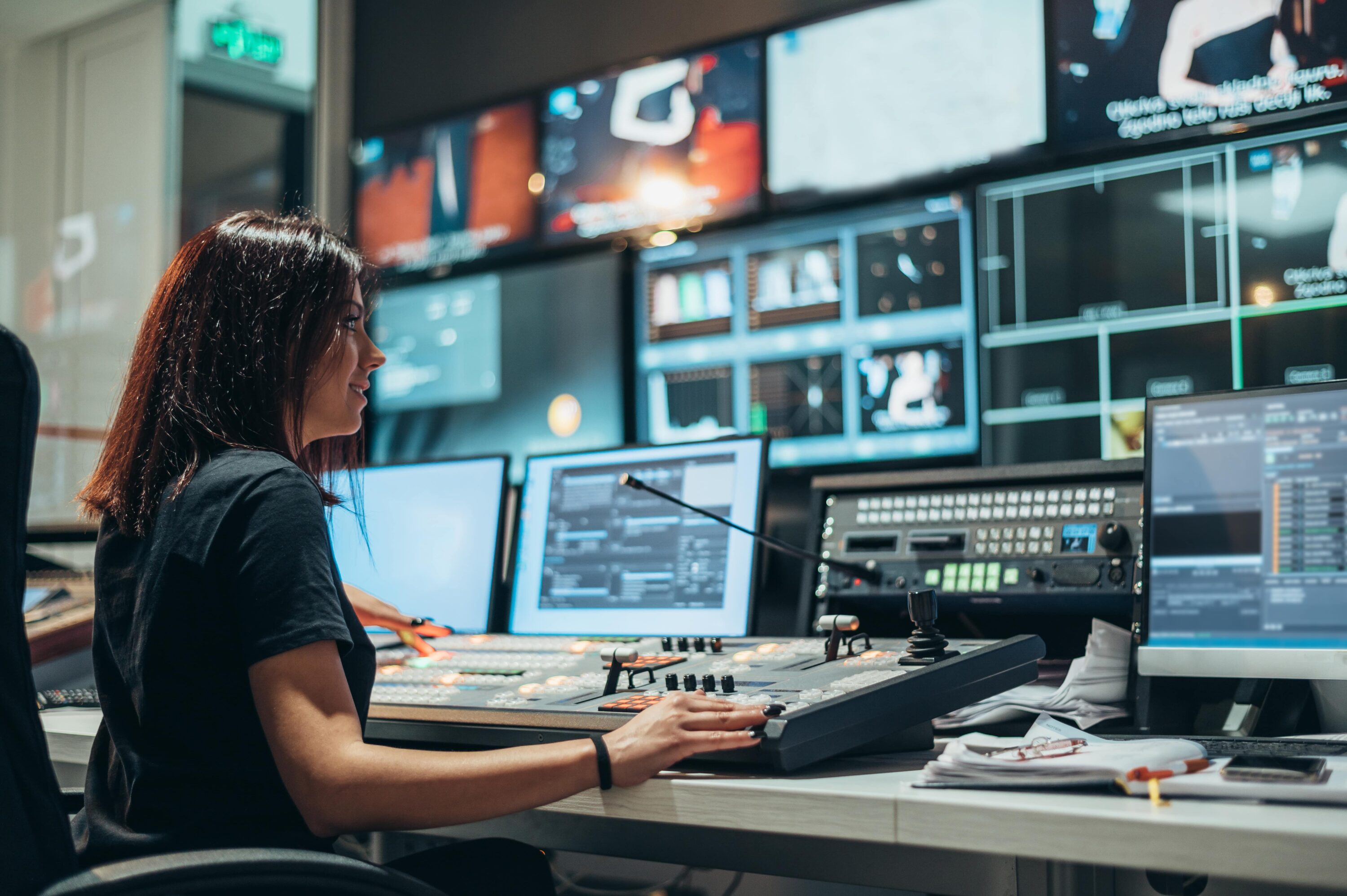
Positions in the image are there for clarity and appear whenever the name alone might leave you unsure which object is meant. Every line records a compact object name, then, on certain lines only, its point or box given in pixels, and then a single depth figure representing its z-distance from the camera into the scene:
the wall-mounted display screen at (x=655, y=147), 2.40
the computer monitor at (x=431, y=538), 2.03
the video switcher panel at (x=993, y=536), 1.57
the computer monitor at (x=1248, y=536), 1.35
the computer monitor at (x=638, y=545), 1.72
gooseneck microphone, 1.65
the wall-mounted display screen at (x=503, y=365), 2.55
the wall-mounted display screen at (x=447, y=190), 2.74
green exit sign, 3.40
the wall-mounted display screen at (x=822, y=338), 2.11
